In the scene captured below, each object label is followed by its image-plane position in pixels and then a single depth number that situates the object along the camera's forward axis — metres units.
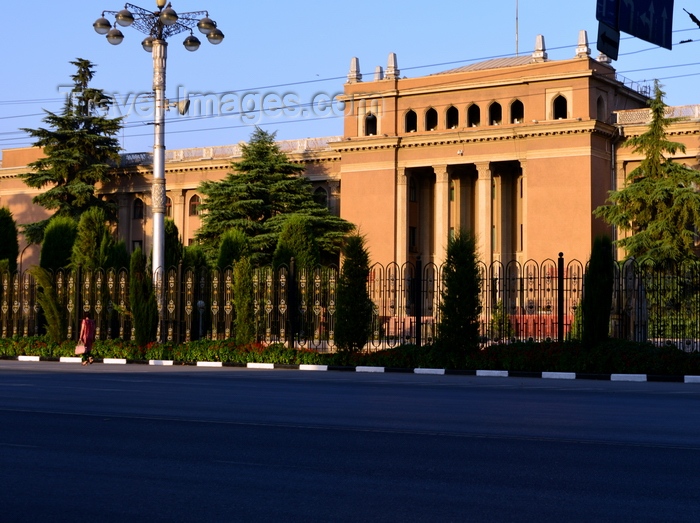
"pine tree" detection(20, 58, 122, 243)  61.78
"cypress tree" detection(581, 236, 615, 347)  24.39
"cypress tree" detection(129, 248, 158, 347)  30.55
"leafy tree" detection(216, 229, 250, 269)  41.88
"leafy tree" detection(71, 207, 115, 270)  34.09
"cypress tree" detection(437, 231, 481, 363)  25.59
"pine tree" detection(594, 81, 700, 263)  45.94
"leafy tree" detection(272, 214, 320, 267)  45.34
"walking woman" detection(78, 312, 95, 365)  28.73
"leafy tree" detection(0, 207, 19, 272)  43.50
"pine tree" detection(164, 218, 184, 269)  35.41
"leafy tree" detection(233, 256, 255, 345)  29.59
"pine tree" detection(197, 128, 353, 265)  58.03
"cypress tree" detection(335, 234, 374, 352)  27.58
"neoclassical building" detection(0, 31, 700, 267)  54.31
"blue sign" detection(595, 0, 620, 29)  12.16
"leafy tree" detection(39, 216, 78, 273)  38.81
